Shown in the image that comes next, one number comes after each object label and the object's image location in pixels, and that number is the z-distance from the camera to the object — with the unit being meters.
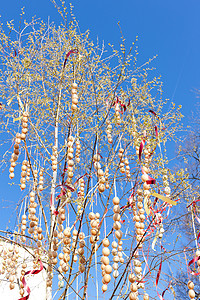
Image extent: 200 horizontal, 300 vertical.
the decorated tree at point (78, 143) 1.68
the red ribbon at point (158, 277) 1.79
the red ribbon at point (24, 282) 1.62
